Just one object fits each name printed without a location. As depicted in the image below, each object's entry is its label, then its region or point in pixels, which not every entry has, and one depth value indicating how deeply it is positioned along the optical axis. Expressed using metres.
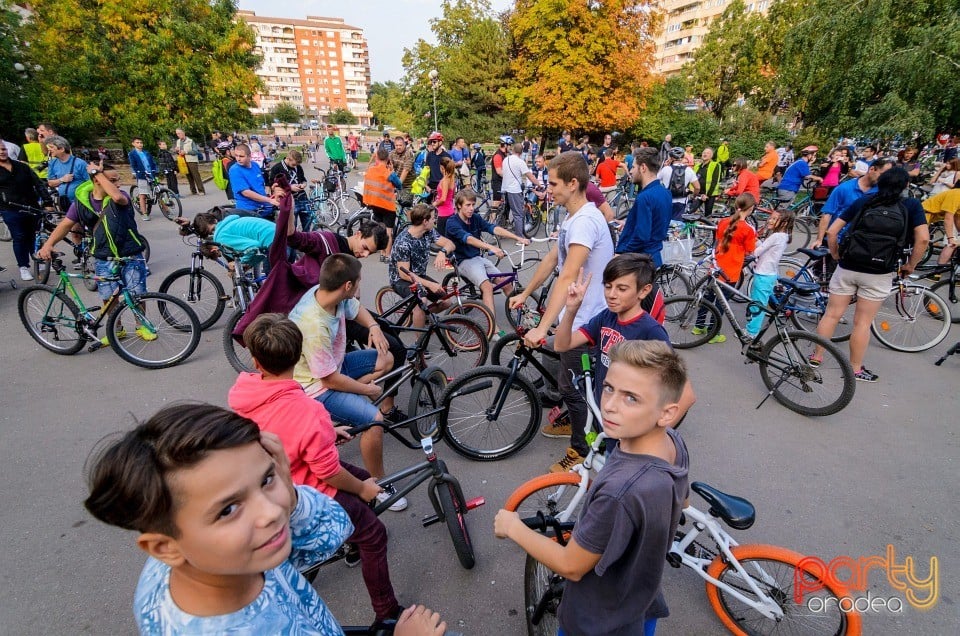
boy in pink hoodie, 1.89
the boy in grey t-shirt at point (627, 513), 1.33
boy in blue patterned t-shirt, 0.87
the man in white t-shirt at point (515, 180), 9.47
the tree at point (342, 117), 88.31
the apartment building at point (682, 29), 54.41
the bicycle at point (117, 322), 4.67
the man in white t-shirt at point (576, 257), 3.10
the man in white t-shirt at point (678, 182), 8.41
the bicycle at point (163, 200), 11.23
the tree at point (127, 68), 18.03
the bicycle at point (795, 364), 3.80
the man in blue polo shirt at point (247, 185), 6.89
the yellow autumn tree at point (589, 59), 25.05
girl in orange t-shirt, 4.92
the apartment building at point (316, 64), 106.38
